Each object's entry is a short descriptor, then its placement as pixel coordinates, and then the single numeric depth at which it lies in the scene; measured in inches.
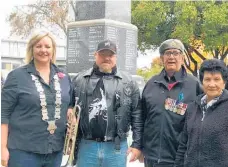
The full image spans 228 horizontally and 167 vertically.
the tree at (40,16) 1010.7
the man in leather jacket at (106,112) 170.2
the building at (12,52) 1212.5
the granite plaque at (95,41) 299.9
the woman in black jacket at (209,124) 135.6
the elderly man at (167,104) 165.5
